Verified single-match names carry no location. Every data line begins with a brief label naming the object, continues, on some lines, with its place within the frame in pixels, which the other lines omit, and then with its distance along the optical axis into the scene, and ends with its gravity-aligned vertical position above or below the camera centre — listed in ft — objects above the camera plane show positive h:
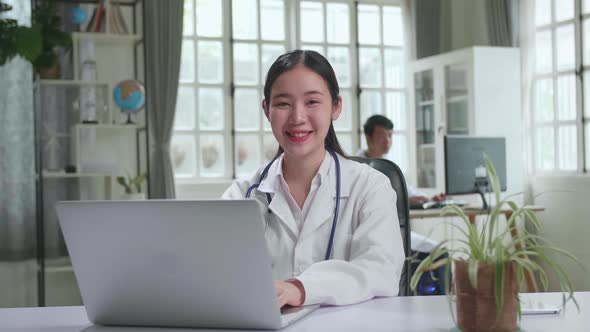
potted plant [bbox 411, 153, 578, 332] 3.52 -0.60
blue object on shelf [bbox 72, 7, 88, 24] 17.48 +3.66
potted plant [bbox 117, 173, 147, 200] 16.98 -0.51
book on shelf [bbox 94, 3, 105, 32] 17.41 +3.60
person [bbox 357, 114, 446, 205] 17.53 +0.57
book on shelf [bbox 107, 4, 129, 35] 17.60 +3.52
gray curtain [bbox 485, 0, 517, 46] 20.48 +3.84
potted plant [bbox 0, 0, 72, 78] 14.57 +2.70
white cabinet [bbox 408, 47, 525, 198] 19.62 +1.51
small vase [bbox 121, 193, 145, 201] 16.95 -0.76
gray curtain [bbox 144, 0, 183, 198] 19.03 +2.55
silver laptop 3.64 -0.52
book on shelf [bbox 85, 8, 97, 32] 17.54 +3.49
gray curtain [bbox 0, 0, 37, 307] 16.74 -0.24
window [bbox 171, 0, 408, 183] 20.30 +2.73
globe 16.90 +1.61
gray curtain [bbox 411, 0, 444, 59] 22.07 +3.99
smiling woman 5.51 -0.24
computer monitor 15.42 -0.15
